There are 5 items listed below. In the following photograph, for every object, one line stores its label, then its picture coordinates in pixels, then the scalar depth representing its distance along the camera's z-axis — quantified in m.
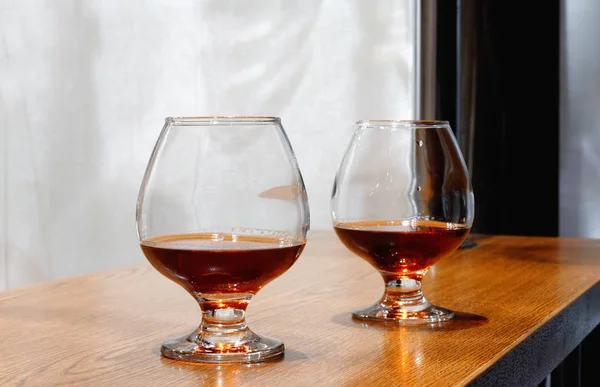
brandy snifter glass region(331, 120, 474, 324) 0.91
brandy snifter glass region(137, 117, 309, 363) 0.78
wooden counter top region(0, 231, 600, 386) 0.76
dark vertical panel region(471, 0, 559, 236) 2.26
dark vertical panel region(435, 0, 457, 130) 1.64
